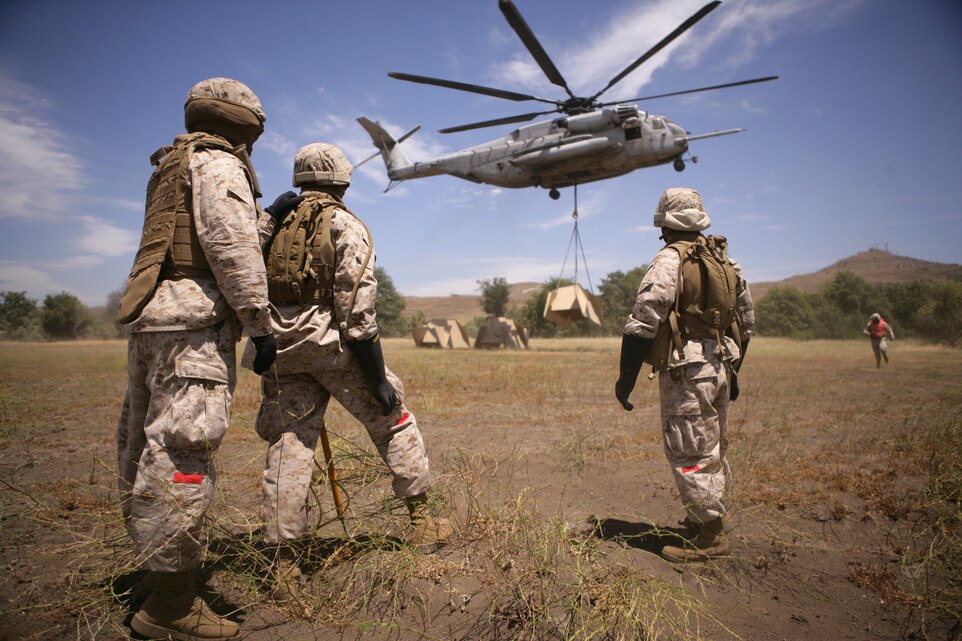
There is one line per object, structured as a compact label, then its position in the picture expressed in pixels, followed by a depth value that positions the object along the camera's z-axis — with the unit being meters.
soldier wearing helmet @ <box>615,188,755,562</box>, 2.71
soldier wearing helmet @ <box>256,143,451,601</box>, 2.36
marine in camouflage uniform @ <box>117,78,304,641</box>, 1.90
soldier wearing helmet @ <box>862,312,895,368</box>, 13.15
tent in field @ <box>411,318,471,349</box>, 25.86
